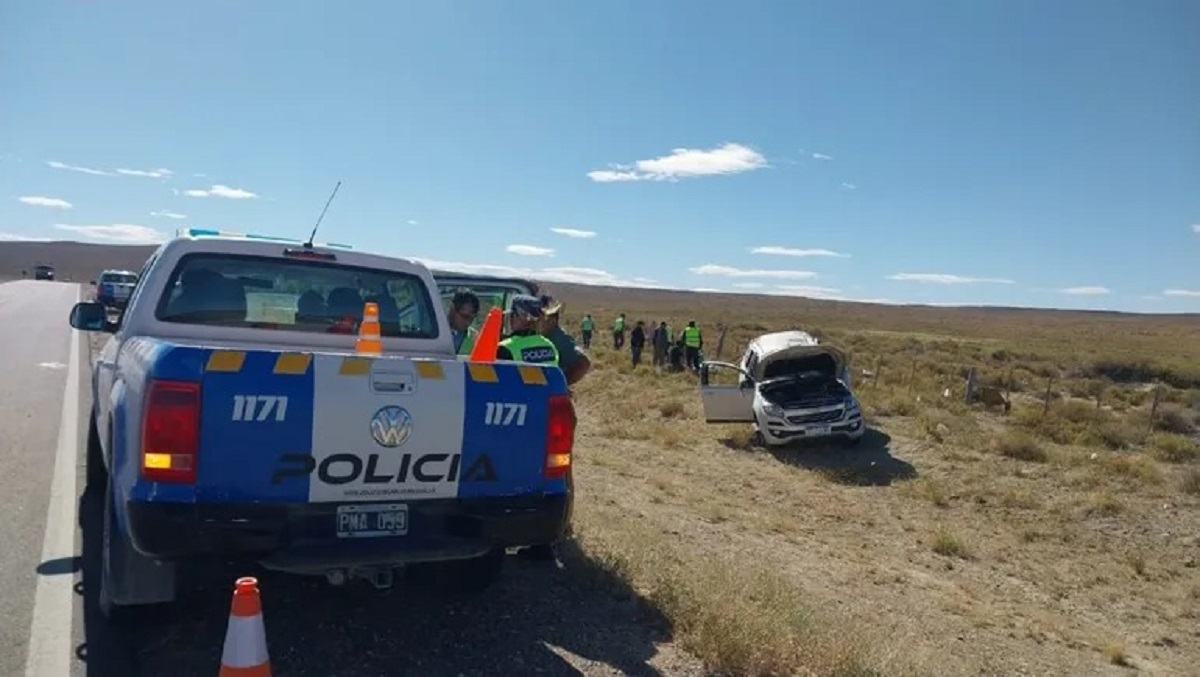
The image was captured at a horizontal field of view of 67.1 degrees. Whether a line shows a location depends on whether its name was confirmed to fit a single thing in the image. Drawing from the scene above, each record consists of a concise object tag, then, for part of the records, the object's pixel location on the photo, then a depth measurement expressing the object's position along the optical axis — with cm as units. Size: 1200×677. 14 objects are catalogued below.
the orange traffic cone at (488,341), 531
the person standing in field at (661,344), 2745
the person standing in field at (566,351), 675
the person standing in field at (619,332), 3246
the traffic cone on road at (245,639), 316
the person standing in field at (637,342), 2753
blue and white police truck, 352
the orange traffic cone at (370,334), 508
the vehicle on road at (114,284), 3500
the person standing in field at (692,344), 2627
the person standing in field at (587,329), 3112
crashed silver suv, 1479
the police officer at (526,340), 586
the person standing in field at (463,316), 730
